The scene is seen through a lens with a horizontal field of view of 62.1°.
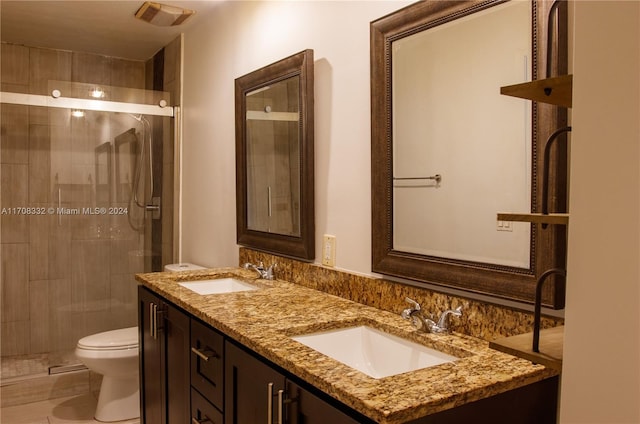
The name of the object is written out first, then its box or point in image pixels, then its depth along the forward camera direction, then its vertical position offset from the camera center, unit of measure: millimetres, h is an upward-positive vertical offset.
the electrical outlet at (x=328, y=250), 2072 -220
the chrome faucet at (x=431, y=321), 1478 -356
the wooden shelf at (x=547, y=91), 938 +192
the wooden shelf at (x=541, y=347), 929 -292
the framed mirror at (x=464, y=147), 1282 +134
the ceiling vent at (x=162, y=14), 2959 +1037
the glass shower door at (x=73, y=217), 3285 -143
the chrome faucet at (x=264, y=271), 2398 -348
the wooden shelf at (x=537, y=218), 941 -44
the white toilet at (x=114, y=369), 2914 -972
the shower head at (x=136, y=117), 3427 +505
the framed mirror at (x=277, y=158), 2176 +166
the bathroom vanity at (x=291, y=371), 1039 -400
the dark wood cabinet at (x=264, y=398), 1143 -489
